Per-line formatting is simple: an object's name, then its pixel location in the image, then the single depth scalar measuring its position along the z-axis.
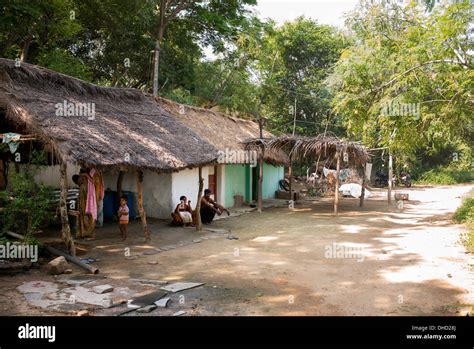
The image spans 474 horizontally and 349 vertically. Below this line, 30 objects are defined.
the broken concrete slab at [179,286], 6.30
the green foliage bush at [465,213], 12.40
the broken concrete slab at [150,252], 8.78
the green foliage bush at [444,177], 31.16
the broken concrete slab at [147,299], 5.64
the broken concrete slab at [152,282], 6.64
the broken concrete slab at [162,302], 5.59
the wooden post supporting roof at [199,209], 11.39
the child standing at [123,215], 9.73
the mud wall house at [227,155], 14.52
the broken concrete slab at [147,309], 5.37
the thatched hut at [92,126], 8.05
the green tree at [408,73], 11.27
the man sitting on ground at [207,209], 12.55
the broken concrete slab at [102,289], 6.12
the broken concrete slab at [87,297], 5.67
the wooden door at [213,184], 15.26
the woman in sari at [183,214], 11.78
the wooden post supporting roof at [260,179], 15.63
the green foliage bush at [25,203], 7.46
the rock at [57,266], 6.99
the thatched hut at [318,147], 14.90
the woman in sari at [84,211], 9.38
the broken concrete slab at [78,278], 6.60
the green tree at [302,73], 28.11
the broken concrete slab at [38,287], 6.11
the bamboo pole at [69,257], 7.18
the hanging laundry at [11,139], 8.09
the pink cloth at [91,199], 9.41
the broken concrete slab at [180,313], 5.35
